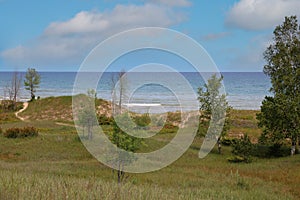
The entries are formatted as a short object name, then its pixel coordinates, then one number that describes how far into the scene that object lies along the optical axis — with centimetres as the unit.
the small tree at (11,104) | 6864
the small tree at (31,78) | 7962
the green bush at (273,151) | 2848
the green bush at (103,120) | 4719
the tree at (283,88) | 2680
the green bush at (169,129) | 4231
